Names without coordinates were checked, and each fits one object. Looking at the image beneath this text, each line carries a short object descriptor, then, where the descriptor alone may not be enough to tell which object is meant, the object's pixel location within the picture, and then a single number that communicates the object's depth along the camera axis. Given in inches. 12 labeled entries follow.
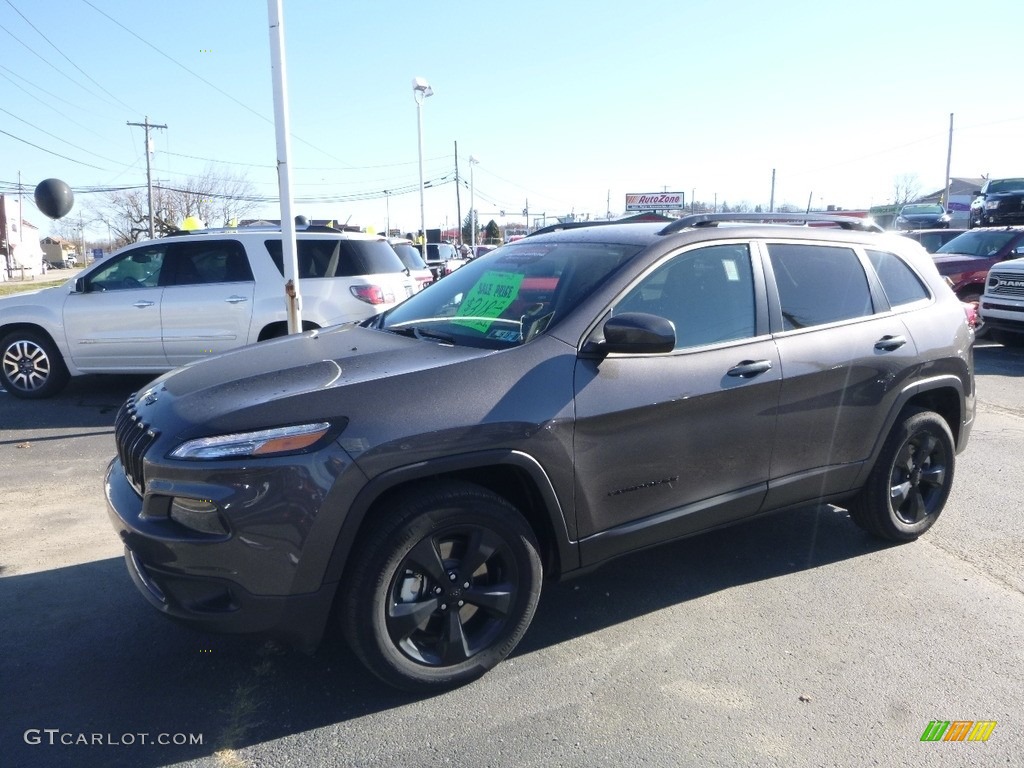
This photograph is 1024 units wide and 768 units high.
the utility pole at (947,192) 1846.7
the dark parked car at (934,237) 670.5
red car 538.0
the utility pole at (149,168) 1919.3
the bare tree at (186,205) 2165.4
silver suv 327.3
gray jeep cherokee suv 107.0
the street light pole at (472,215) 1968.8
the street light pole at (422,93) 916.6
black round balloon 602.5
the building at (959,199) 1498.6
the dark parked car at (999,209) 757.3
